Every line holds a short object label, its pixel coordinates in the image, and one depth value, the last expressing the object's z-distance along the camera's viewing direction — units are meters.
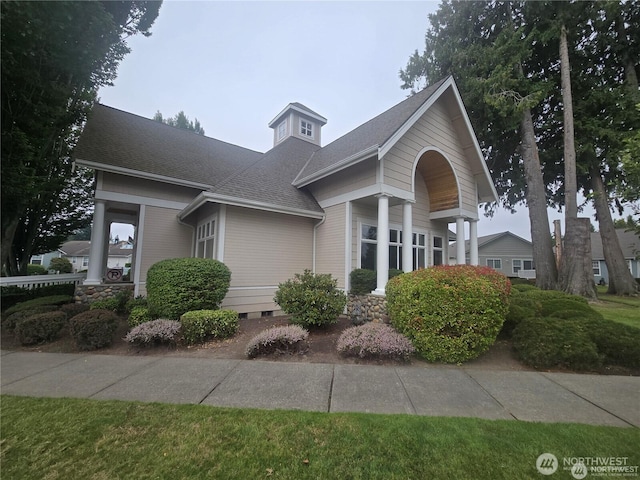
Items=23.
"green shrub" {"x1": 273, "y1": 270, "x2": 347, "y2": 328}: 6.54
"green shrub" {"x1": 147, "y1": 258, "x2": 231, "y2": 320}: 6.53
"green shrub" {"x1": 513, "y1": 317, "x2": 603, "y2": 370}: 4.75
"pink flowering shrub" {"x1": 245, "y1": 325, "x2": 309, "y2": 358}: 5.10
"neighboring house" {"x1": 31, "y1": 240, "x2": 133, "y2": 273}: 39.44
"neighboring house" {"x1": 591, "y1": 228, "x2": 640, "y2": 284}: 28.34
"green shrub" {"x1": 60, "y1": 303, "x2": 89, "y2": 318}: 7.09
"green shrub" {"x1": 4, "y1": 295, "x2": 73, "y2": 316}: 7.13
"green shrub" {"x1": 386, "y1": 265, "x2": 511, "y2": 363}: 4.89
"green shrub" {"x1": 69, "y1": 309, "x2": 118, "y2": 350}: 5.52
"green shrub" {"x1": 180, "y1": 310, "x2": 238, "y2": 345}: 5.74
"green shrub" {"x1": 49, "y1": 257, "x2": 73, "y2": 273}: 23.84
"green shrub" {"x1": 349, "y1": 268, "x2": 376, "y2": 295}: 8.09
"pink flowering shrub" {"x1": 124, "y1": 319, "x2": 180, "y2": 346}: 5.48
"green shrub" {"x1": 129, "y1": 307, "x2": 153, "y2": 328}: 6.72
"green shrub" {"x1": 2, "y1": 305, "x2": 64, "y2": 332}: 6.49
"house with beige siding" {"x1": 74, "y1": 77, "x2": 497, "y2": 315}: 8.36
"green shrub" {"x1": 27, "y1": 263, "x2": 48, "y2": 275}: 23.35
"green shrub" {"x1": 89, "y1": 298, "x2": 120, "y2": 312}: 7.96
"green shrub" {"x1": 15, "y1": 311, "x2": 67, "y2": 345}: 5.80
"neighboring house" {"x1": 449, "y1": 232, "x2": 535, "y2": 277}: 31.47
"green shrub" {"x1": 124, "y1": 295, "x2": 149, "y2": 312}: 7.97
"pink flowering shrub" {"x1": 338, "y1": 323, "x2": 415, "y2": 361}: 4.91
